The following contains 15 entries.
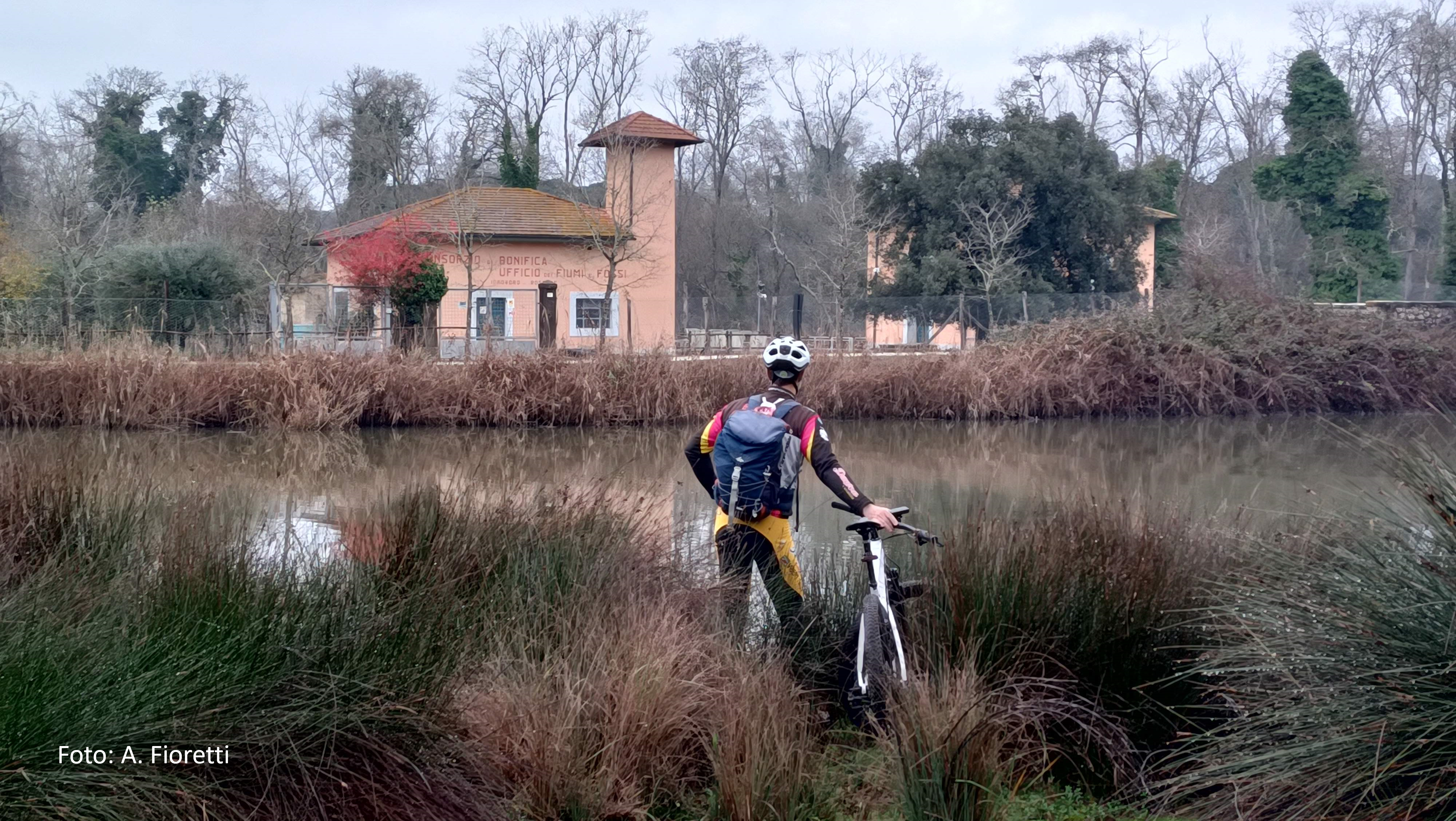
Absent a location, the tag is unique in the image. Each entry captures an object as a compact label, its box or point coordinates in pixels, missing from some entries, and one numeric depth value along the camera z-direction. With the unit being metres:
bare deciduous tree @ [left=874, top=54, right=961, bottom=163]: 61.31
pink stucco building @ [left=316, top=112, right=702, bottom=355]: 35.34
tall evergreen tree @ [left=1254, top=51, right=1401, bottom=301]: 42.44
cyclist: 5.71
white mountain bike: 4.91
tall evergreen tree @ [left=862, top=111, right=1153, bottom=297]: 38.34
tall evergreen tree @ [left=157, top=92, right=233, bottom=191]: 56.72
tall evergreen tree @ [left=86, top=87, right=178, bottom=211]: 52.47
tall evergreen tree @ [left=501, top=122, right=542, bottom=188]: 42.84
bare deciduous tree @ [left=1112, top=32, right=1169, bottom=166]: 57.44
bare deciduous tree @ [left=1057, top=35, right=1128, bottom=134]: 56.78
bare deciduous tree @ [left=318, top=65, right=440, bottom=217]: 53.56
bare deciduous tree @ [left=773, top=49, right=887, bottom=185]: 62.25
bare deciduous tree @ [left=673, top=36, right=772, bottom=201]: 59.88
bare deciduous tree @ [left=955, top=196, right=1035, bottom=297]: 37.28
